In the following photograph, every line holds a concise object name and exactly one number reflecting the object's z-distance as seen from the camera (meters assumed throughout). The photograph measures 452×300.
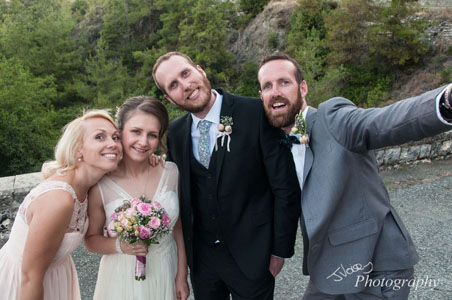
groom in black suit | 2.40
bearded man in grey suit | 1.94
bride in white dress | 2.45
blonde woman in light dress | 2.12
